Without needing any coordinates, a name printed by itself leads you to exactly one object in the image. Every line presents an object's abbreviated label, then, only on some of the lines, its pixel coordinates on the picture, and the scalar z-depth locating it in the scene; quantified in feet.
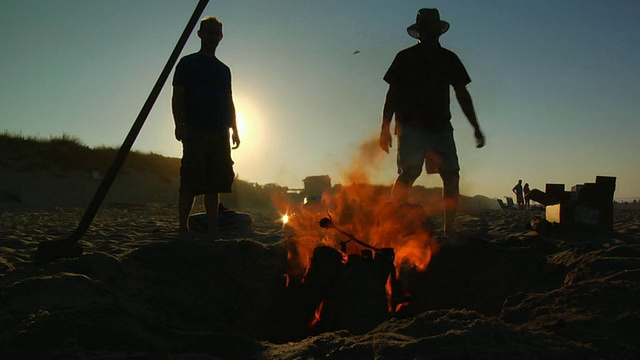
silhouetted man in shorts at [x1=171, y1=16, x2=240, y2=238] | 14.05
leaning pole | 10.02
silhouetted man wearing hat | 14.73
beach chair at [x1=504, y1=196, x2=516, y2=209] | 82.41
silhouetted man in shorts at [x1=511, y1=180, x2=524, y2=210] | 69.46
